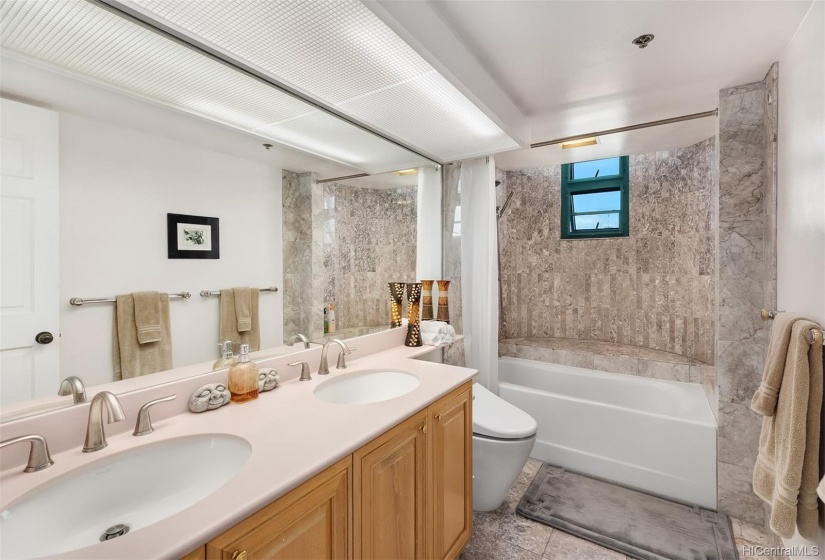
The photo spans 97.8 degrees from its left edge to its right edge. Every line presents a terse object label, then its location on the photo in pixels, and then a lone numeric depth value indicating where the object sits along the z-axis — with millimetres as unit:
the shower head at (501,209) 3736
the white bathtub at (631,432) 2145
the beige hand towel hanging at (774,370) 1301
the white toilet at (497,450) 1897
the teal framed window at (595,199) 3443
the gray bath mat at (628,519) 1808
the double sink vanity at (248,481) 745
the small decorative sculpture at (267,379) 1424
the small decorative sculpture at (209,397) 1213
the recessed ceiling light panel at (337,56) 1175
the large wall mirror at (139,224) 942
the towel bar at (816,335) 1163
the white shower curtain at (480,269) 2682
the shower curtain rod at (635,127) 2176
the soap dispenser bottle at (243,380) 1310
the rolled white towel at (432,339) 2381
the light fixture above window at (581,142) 2676
